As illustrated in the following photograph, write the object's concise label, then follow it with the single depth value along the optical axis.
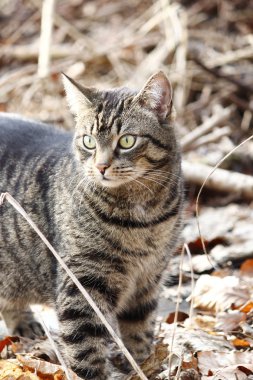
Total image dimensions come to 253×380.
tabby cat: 6.58
